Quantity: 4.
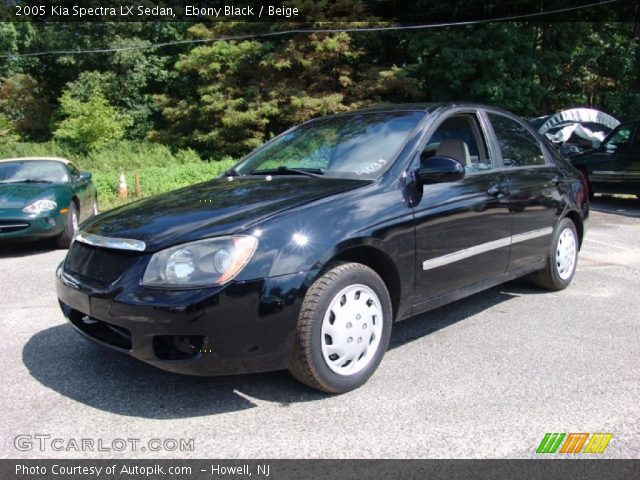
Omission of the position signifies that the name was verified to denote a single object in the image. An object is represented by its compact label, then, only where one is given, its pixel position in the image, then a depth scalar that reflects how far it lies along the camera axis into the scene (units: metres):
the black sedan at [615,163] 11.05
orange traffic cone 14.73
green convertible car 7.36
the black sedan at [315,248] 2.78
